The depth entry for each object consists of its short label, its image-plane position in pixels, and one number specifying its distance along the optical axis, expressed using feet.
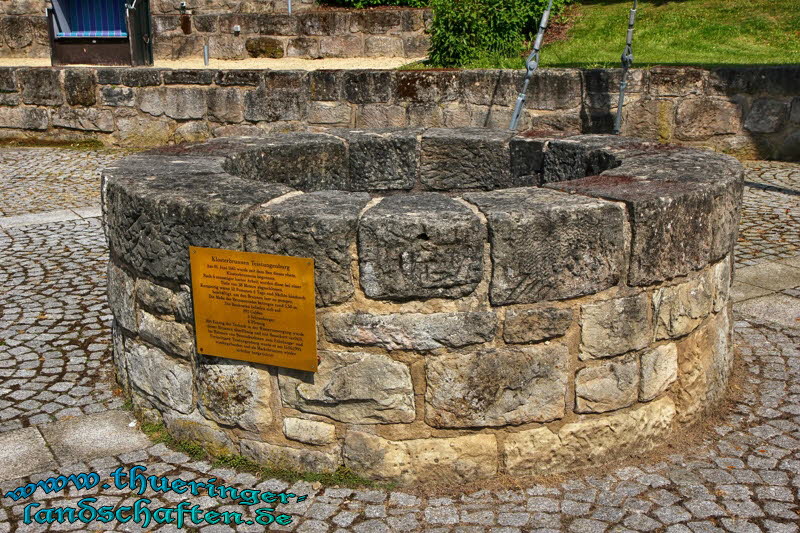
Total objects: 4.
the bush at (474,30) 38.29
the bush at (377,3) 52.58
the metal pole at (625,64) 30.95
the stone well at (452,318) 11.22
